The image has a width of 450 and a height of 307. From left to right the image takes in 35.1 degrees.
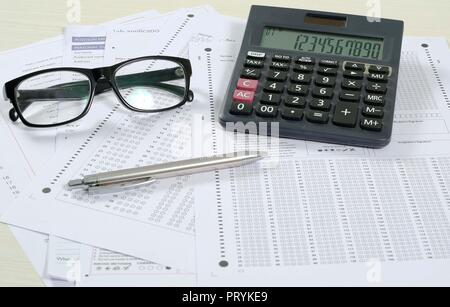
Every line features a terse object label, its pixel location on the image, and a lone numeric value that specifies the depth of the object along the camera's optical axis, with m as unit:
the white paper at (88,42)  0.80
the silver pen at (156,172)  0.64
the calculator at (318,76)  0.69
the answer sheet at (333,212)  0.58
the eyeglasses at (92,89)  0.72
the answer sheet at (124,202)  0.60
